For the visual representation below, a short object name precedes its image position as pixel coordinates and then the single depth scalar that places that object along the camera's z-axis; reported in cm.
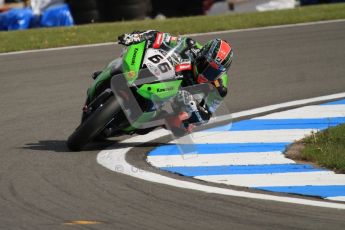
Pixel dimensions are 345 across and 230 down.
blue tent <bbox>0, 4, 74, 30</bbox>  4162
